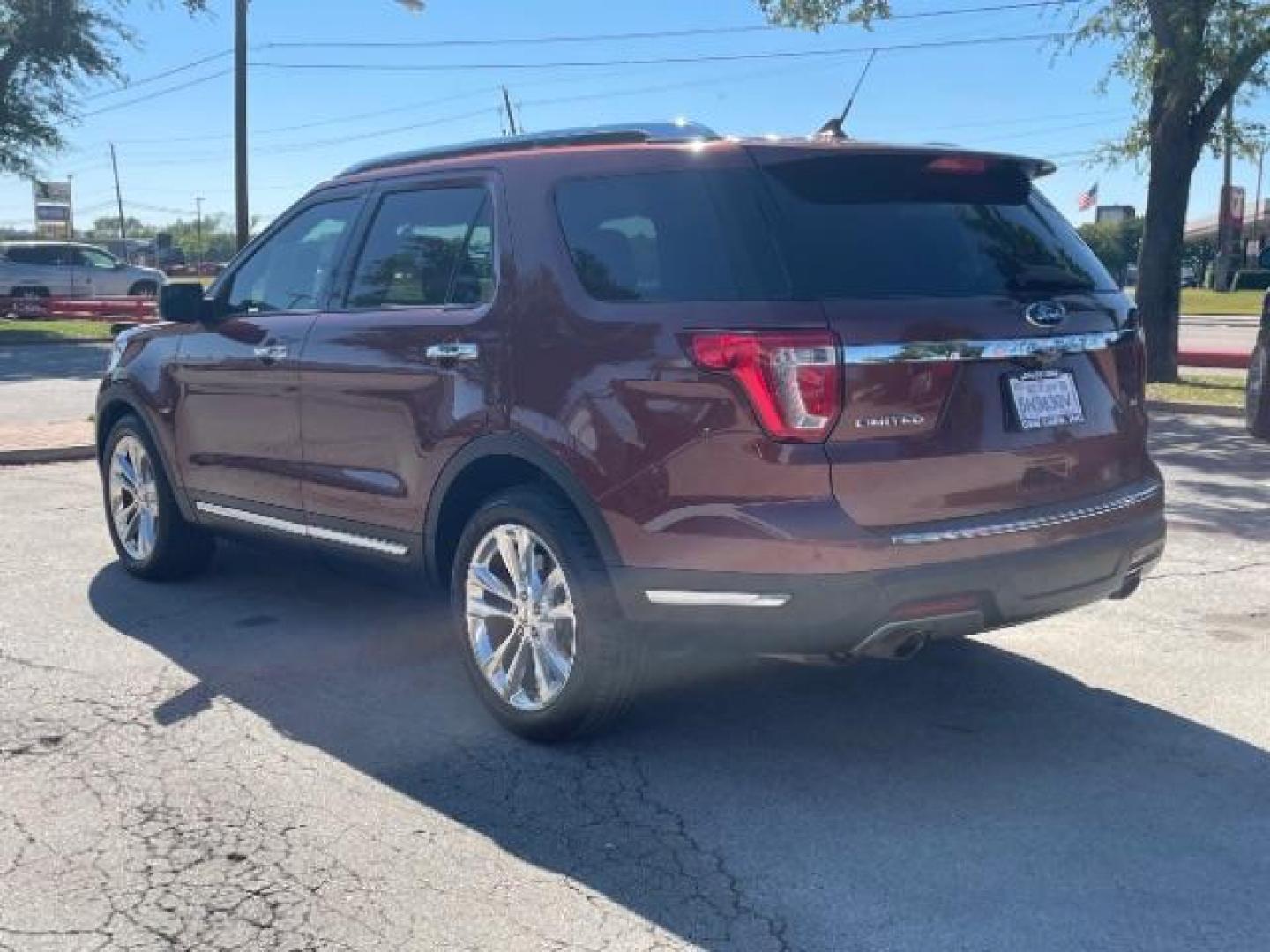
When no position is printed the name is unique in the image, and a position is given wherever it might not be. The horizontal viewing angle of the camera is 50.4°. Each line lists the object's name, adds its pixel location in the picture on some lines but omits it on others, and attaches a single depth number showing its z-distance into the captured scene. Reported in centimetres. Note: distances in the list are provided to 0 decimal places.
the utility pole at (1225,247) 5106
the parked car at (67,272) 3294
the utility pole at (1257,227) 6267
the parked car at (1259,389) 1036
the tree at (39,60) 2658
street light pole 2364
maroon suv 372
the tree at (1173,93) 1388
